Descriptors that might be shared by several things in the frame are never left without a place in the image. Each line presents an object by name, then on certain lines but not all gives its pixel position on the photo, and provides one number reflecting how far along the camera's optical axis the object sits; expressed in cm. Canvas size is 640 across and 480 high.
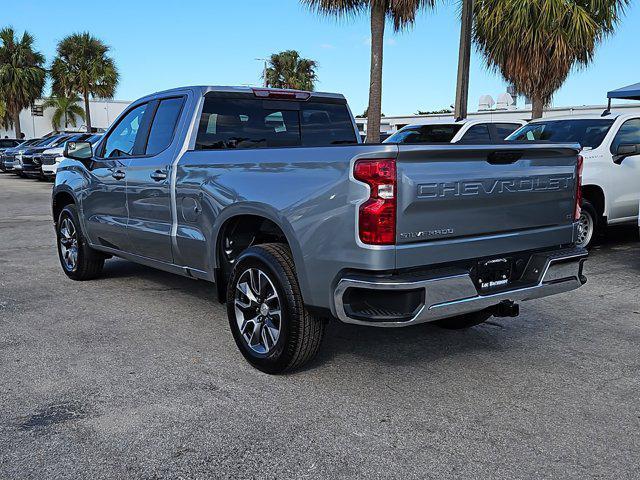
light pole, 3736
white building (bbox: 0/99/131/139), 5028
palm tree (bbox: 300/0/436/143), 1608
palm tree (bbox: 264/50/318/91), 4303
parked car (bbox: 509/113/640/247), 852
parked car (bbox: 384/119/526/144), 1153
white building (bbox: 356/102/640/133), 2290
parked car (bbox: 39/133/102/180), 2175
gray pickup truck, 342
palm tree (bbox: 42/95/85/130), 4575
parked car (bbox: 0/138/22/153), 3301
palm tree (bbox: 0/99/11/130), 4547
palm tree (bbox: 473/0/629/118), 1695
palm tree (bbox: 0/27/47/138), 4288
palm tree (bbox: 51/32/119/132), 4019
